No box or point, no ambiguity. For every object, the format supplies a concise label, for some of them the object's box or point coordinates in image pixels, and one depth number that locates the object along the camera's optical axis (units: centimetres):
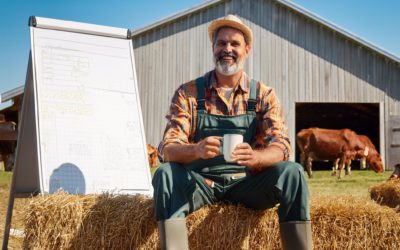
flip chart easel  510
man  327
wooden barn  1755
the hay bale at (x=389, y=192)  727
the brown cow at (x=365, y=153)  1712
